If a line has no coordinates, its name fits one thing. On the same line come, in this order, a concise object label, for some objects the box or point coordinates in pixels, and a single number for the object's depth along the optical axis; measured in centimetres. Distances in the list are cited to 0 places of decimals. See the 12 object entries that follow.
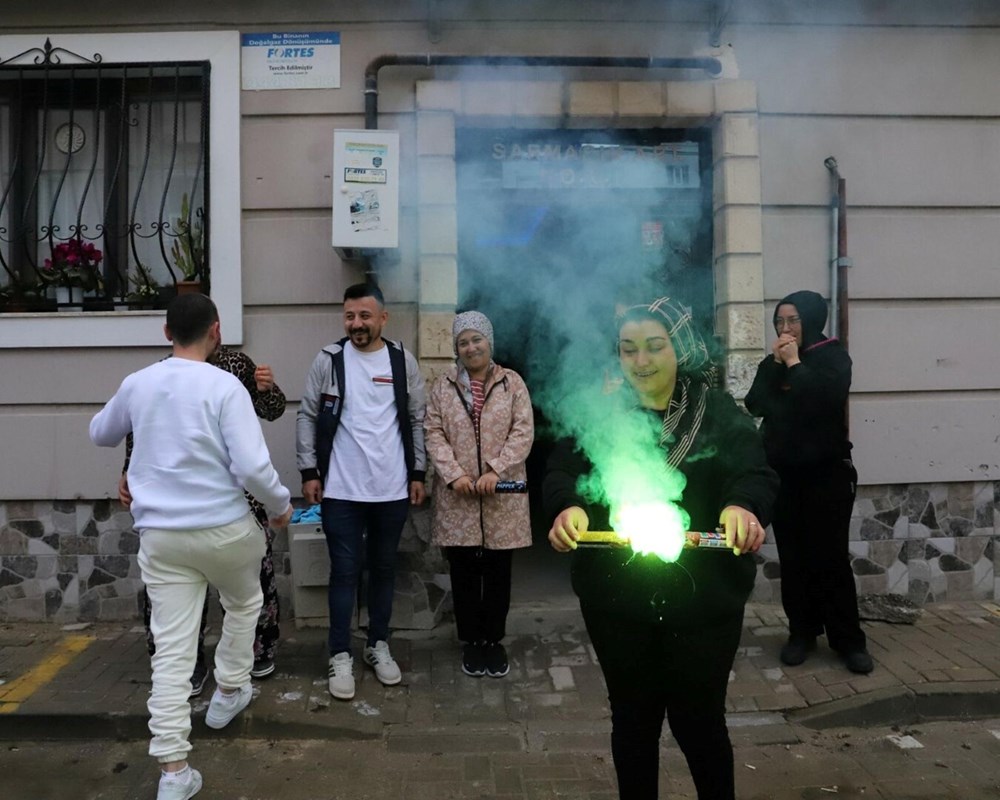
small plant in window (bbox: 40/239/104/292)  494
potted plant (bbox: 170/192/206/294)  495
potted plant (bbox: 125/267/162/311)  494
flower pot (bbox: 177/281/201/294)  475
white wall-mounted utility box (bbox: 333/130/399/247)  452
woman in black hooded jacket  400
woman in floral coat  419
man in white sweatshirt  299
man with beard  406
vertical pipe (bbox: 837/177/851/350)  492
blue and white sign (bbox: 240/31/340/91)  487
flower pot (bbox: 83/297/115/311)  497
